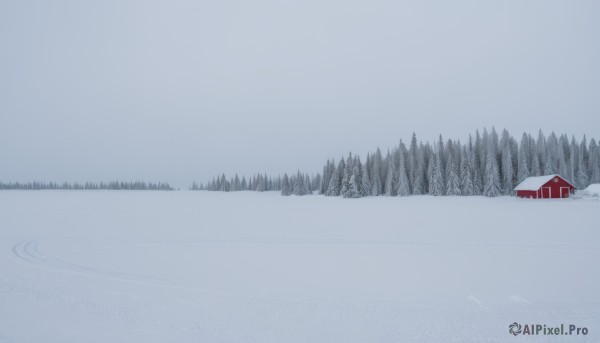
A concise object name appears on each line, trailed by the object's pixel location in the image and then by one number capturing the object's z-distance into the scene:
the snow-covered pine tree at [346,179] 65.88
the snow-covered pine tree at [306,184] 87.51
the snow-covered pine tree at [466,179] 59.12
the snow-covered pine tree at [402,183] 64.00
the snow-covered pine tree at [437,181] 61.17
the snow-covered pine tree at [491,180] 56.25
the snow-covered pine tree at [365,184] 66.81
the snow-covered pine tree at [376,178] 69.56
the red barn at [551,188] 48.25
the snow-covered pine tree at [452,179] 59.72
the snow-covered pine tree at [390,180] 66.44
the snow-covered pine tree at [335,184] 71.13
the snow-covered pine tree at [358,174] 64.62
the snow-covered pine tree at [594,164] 66.56
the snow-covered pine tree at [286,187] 83.44
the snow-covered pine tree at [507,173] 59.97
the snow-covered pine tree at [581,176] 67.19
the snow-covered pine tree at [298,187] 81.61
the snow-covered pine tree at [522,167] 59.41
